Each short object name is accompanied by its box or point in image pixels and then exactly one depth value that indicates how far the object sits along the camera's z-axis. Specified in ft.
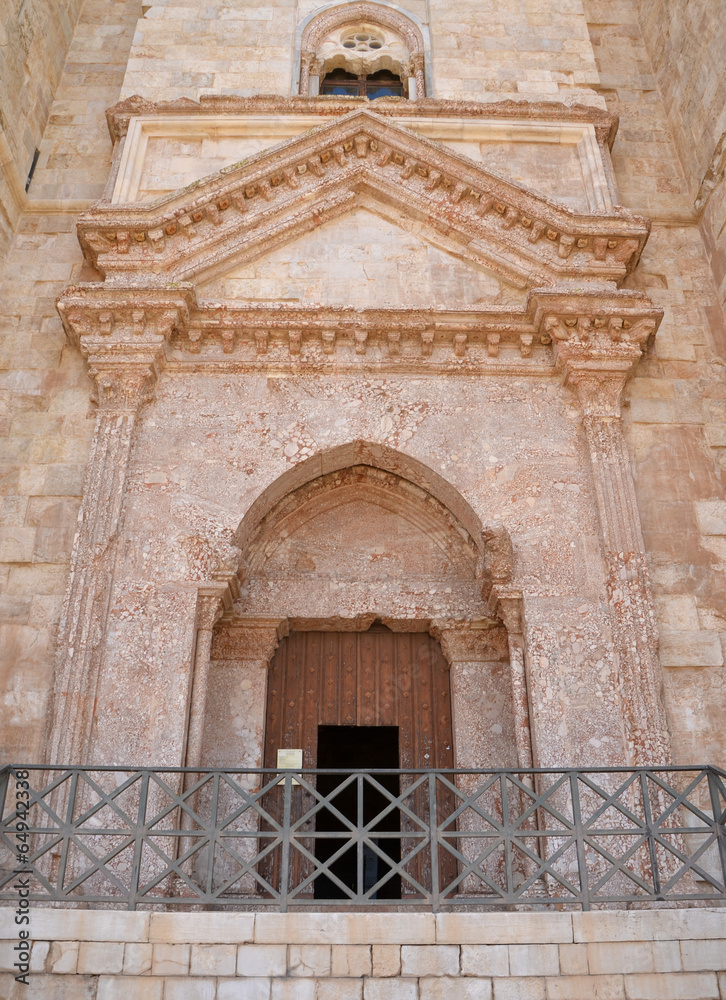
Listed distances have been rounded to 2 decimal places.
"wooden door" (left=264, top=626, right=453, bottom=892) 21.06
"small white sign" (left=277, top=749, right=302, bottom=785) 20.59
